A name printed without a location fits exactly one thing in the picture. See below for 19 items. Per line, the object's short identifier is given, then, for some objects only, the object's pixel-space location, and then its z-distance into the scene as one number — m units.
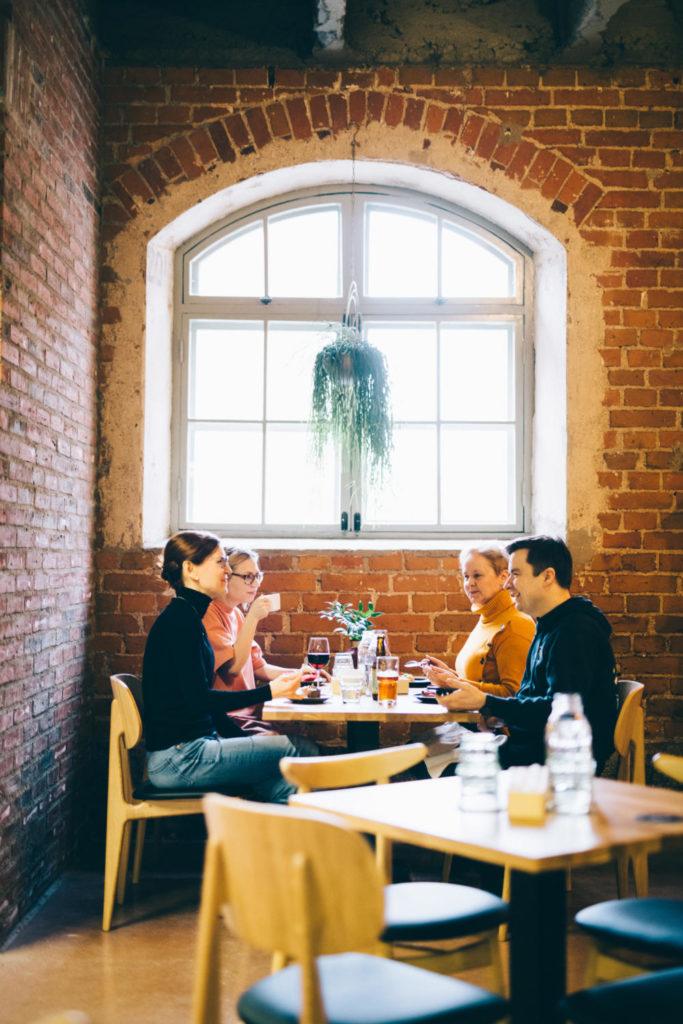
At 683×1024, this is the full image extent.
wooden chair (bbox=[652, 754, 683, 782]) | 2.78
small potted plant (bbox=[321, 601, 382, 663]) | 4.45
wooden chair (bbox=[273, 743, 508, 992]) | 2.34
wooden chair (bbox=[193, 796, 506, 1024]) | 1.74
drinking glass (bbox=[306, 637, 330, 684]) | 4.08
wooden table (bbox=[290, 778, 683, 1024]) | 1.93
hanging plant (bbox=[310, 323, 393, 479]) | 4.85
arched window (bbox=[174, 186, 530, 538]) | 5.21
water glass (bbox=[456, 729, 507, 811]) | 2.26
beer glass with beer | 3.84
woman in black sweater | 3.72
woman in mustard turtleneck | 4.03
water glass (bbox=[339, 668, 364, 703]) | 3.89
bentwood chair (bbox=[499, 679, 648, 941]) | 3.65
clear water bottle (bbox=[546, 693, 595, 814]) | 2.22
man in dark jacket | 3.32
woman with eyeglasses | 4.38
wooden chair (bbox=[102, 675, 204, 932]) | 3.72
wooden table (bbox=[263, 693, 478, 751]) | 3.65
